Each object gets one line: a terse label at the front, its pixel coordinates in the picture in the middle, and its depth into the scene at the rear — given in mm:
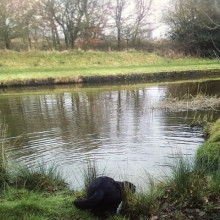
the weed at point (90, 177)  5414
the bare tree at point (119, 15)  42766
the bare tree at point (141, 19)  44000
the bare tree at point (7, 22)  34281
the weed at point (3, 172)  5966
